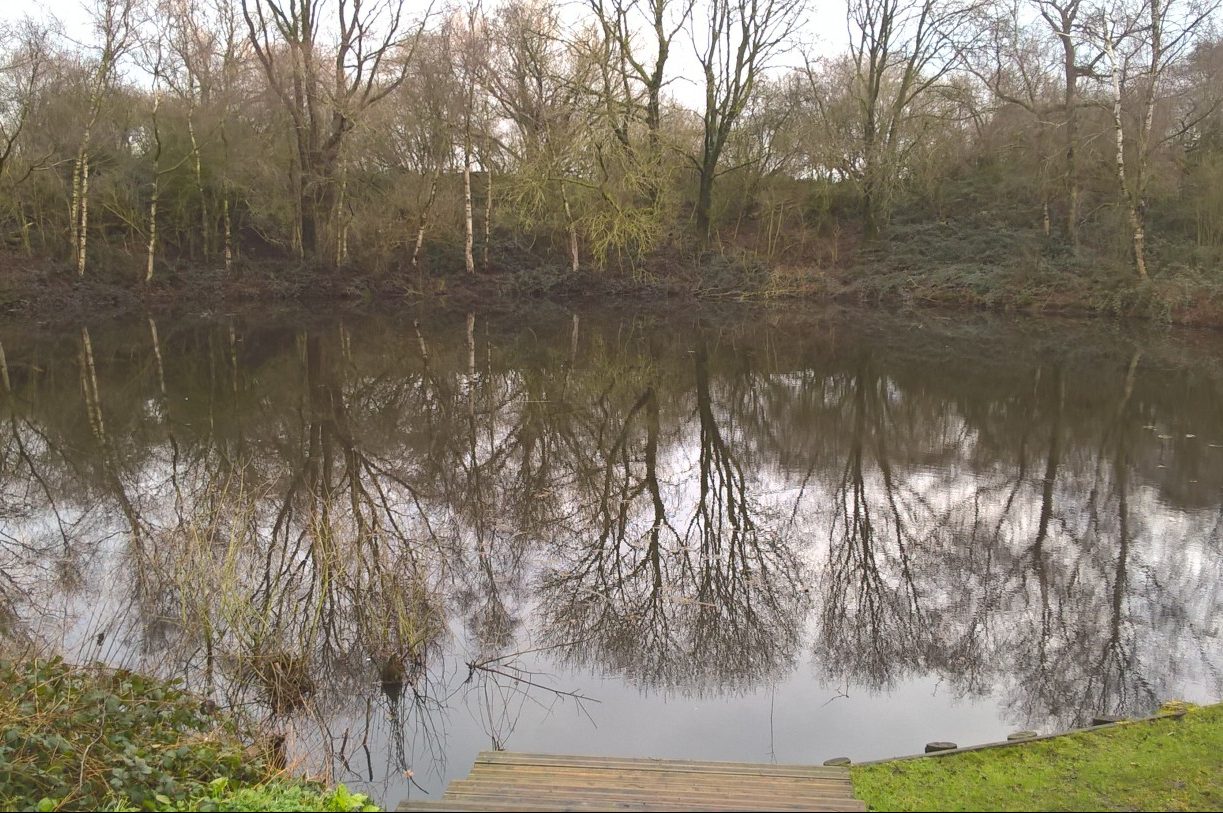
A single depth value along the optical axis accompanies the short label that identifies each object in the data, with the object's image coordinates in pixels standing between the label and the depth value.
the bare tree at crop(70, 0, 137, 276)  28.81
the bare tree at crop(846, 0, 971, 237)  34.62
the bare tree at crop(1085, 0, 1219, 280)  25.30
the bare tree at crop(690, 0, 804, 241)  35.12
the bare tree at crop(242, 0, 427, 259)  32.09
